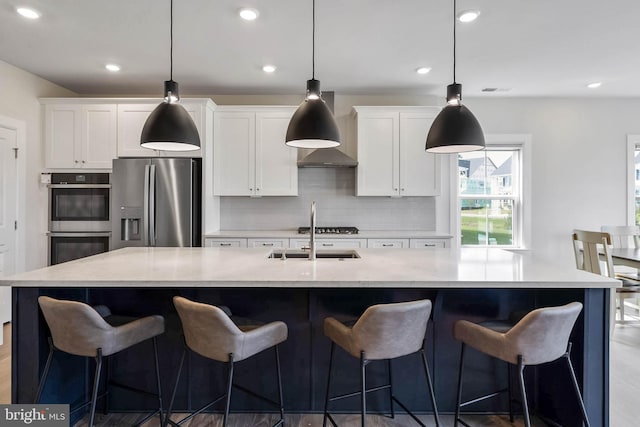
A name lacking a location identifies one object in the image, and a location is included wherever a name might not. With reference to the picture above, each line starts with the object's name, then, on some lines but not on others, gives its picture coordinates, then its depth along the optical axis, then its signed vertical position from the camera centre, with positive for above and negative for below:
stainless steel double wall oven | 3.99 -0.06
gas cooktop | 4.25 -0.17
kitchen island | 1.92 -0.57
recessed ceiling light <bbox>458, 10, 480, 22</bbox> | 2.67 +1.49
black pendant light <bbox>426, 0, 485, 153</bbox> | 2.26 +0.55
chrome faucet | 2.48 -0.19
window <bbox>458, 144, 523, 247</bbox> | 4.86 +0.25
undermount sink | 2.80 -0.30
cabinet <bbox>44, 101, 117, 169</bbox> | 4.03 +0.89
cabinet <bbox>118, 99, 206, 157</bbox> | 4.05 +0.99
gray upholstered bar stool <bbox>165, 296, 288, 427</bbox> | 1.61 -0.55
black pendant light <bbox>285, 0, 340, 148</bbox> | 2.28 +0.59
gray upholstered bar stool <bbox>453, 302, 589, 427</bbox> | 1.61 -0.56
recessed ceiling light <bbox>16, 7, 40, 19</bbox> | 2.63 +1.48
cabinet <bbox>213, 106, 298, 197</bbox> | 4.29 +0.79
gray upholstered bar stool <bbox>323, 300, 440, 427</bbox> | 1.61 -0.53
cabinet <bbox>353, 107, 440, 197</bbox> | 4.30 +0.74
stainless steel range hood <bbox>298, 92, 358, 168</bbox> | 4.11 +0.63
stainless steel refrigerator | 3.80 +0.14
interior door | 3.56 +0.04
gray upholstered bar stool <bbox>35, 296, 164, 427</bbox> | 1.67 -0.55
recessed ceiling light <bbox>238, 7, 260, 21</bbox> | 2.66 +1.49
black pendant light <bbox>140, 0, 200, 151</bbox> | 2.32 +0.58
